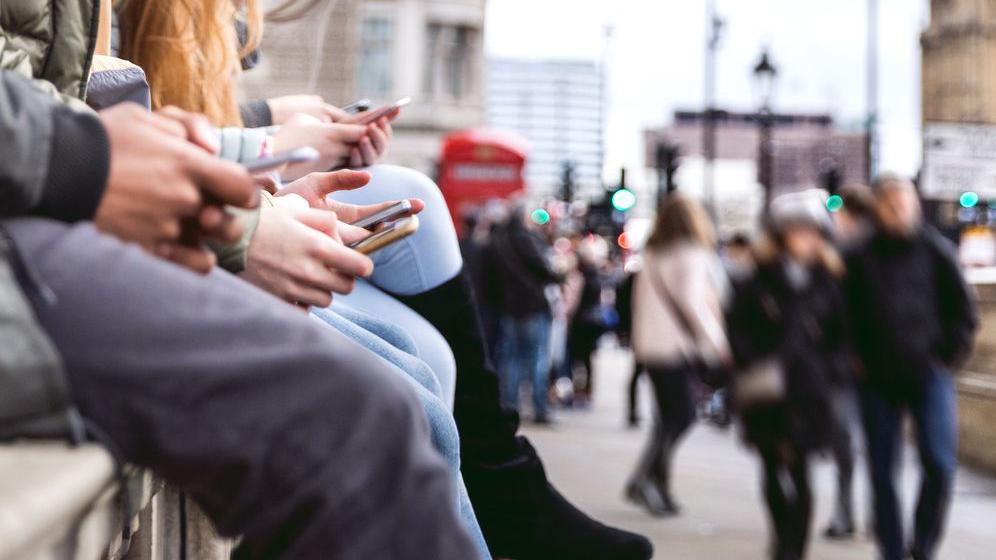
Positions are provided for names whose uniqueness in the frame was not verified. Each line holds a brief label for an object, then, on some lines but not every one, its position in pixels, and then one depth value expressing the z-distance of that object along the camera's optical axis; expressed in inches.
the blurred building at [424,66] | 1407.5
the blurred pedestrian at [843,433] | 229.3
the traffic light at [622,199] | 1048.2
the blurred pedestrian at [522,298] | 417.7
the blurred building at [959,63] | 2020.2
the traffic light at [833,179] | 1159.6
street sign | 340.2
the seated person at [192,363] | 33.5
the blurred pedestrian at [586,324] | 513.3
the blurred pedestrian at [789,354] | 207.3
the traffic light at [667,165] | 997.2
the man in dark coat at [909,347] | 196.4
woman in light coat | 256.7
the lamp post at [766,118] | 826.8
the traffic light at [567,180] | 1302.9
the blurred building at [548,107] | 6628.9
